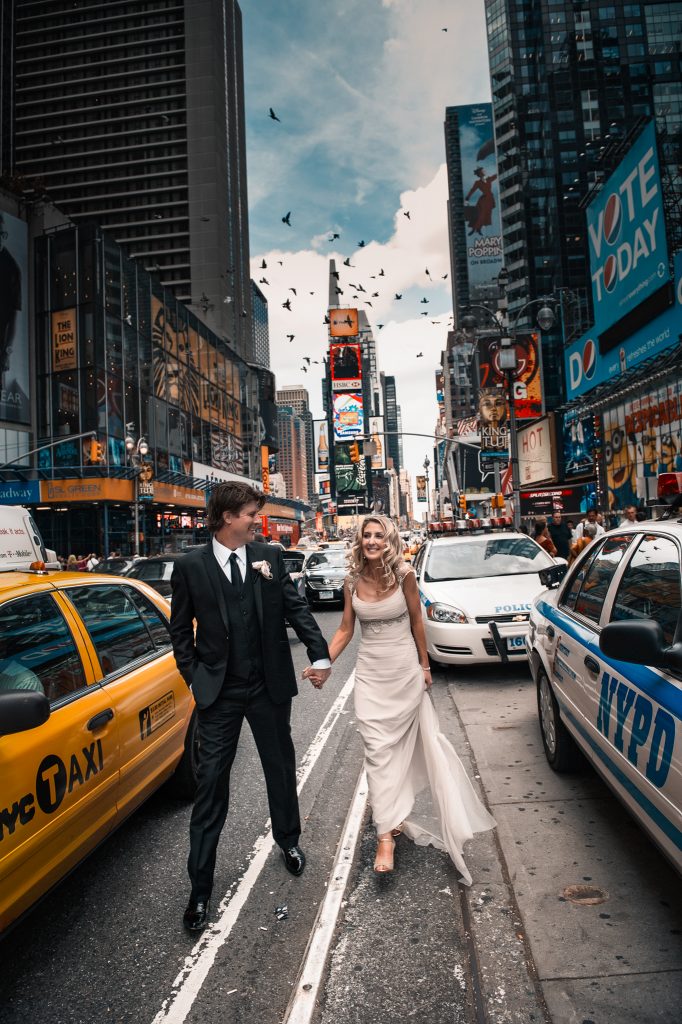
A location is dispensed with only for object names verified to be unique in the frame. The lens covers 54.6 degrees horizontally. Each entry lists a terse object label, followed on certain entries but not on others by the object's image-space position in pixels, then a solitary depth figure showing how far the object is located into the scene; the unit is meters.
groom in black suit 3.01
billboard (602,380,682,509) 18.39
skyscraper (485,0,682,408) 85.94
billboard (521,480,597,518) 24.08
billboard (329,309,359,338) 142.38
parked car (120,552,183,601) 10.21
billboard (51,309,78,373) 40.09
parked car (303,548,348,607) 16.52
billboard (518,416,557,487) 30.86
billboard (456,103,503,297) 127.25
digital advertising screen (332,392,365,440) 130.75
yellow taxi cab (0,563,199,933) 2.37
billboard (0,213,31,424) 39.56
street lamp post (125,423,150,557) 29.02
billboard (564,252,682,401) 17.66
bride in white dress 3.35
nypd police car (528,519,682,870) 2.30
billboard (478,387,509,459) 26.53
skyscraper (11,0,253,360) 96.81
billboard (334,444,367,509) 140.38
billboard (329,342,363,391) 130.62
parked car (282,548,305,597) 13.83
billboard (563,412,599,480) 26.13
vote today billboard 18.59
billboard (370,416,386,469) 184.25
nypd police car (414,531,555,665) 7.18
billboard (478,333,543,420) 32.00
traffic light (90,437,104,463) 37.19
